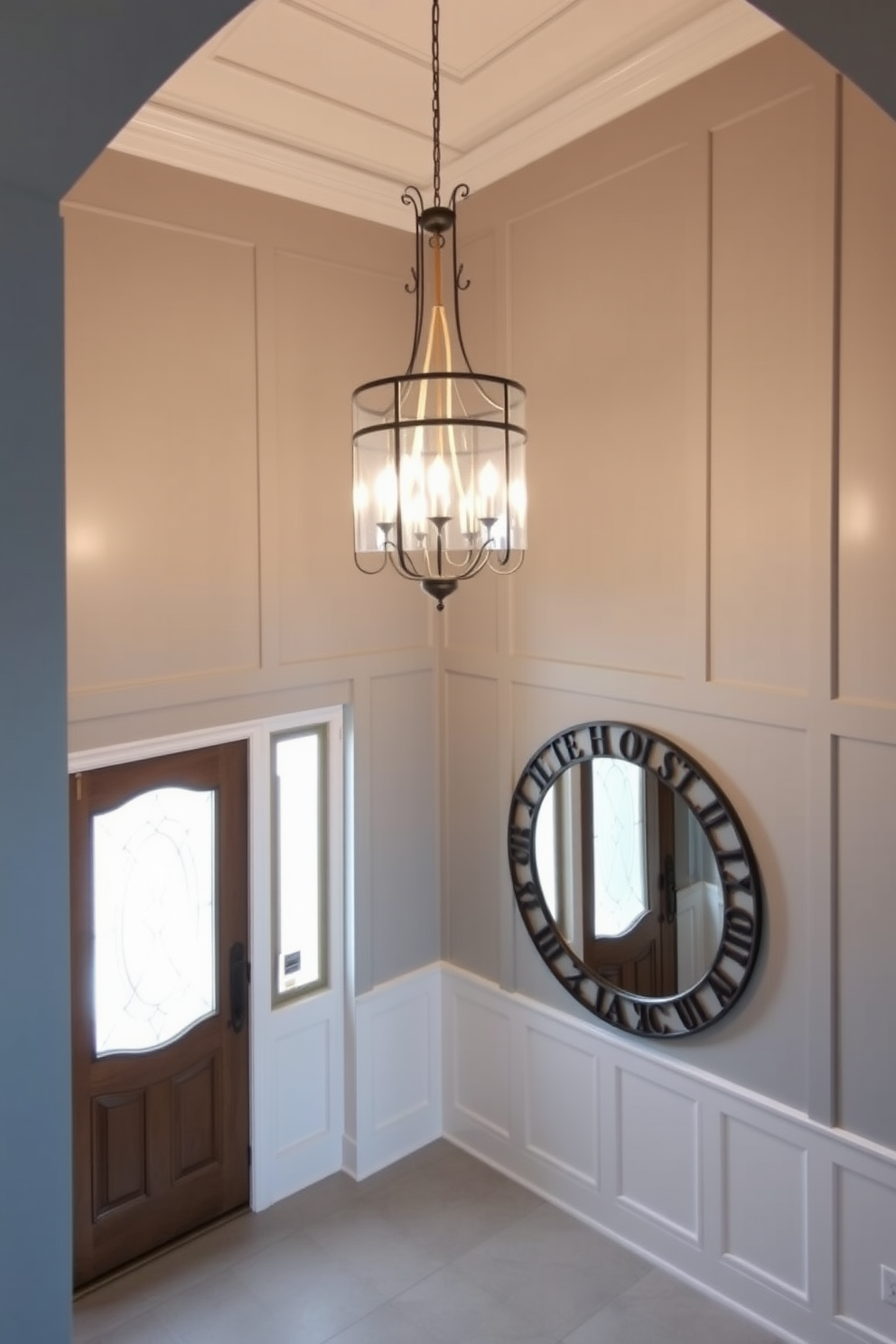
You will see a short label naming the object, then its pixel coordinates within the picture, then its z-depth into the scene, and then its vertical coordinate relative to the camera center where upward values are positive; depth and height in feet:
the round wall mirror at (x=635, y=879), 10.47 -2.70
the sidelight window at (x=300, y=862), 12.93 -2.87
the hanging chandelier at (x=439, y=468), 7.41 +1.33
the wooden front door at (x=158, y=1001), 11.26 -4.25
